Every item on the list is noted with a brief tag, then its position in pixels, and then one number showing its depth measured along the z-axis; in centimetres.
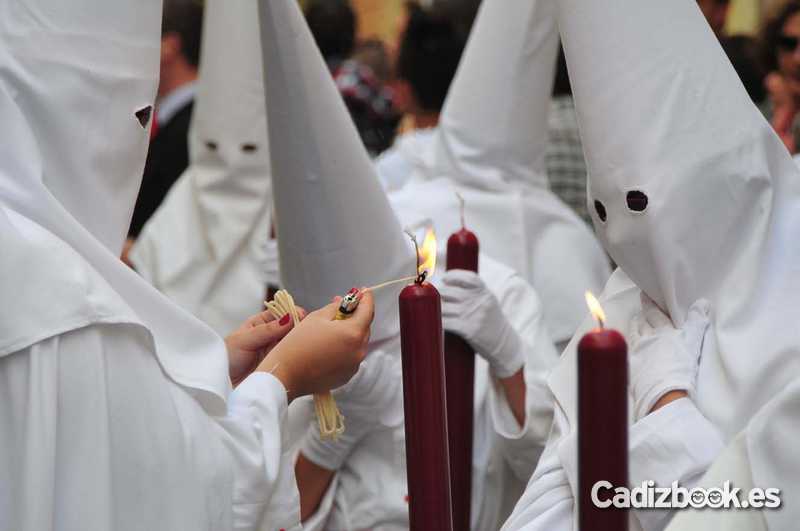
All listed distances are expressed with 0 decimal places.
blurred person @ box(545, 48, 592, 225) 826
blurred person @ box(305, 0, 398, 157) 953
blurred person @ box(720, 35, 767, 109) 798
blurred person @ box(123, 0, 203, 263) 899
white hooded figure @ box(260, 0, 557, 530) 411
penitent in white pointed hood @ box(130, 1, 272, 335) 700
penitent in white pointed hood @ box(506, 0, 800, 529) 342
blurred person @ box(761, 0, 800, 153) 743
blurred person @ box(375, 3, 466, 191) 755
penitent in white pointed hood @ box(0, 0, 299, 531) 297
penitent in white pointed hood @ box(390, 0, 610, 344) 600
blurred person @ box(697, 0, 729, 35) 952
